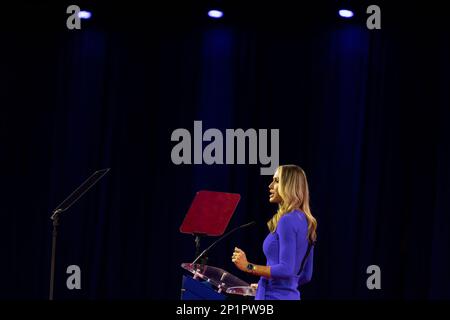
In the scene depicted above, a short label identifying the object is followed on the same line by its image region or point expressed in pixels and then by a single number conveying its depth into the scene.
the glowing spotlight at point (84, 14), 11.51
